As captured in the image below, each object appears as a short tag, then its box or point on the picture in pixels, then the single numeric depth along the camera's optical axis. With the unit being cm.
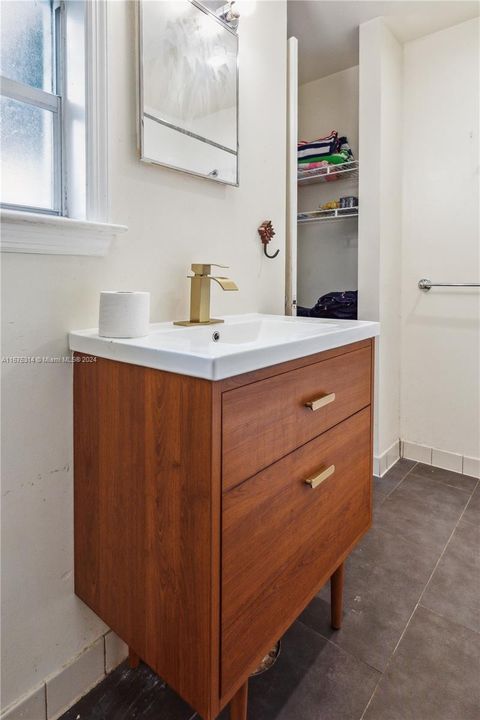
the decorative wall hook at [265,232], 152
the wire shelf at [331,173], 219
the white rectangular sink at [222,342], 67
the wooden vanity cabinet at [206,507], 69
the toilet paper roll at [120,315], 86
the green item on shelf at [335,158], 217
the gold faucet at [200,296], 114
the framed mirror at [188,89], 106
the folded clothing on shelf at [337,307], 218
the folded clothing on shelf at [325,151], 219
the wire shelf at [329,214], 226
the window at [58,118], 92
